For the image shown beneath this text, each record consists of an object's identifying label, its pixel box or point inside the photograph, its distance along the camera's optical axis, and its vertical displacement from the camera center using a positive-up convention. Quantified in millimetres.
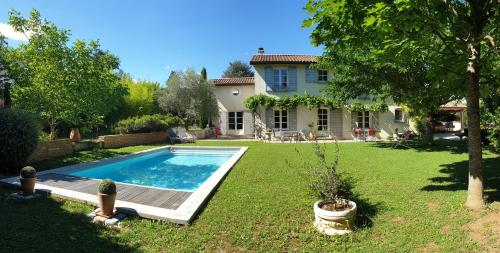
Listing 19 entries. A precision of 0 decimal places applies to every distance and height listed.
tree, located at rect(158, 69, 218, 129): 26641 +2906
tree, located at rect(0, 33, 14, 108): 14344 +2702
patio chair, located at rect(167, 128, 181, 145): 22486 -517
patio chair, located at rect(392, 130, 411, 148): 17750 -988
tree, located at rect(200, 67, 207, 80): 34006 +6525
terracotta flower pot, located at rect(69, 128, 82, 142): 18047 -190
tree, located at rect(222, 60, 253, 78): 53906 +10558
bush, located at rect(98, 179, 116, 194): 5707 -1050
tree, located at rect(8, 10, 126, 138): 13750 +2792
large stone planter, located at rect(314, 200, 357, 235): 5084 -1573
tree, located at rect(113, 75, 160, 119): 28641 +2836
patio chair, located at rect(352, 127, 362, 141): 23242 -486
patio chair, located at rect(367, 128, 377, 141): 22594 -629
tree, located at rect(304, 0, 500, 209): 5488 +1684
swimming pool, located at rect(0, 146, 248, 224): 6262 -1530
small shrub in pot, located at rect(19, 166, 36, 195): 7078 -1078
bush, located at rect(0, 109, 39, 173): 9438 -179
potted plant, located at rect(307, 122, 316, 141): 22945 -270
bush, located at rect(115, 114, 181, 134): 20938 +467
